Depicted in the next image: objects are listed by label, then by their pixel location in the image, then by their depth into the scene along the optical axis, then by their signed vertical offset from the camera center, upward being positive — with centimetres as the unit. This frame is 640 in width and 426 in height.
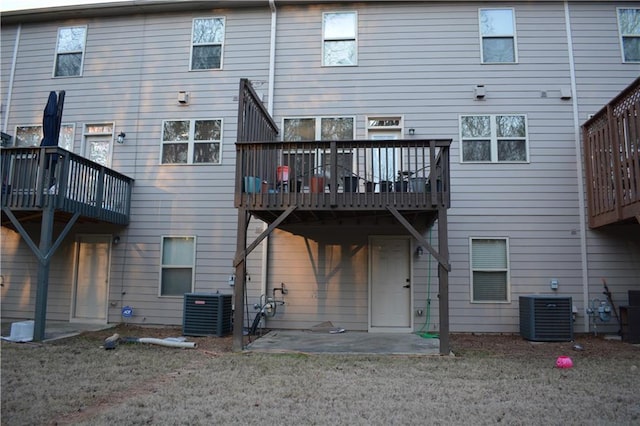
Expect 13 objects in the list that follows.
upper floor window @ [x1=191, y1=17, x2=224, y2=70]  964 +474
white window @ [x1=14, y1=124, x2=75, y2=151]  1002 +281
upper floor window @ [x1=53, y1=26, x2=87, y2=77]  1010 +473
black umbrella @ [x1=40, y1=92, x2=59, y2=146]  801 +247
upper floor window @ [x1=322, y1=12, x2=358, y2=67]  934 +474
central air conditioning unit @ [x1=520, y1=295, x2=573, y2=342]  771 -79
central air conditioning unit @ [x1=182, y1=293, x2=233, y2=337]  807 -86
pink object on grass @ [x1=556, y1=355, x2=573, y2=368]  574 -114
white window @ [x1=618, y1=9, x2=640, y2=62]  891 +473
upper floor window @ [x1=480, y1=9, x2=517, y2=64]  909 +473
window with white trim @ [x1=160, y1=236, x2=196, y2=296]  909 -2
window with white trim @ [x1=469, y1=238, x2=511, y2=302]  847 +3
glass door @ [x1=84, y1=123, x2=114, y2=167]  974 +266
